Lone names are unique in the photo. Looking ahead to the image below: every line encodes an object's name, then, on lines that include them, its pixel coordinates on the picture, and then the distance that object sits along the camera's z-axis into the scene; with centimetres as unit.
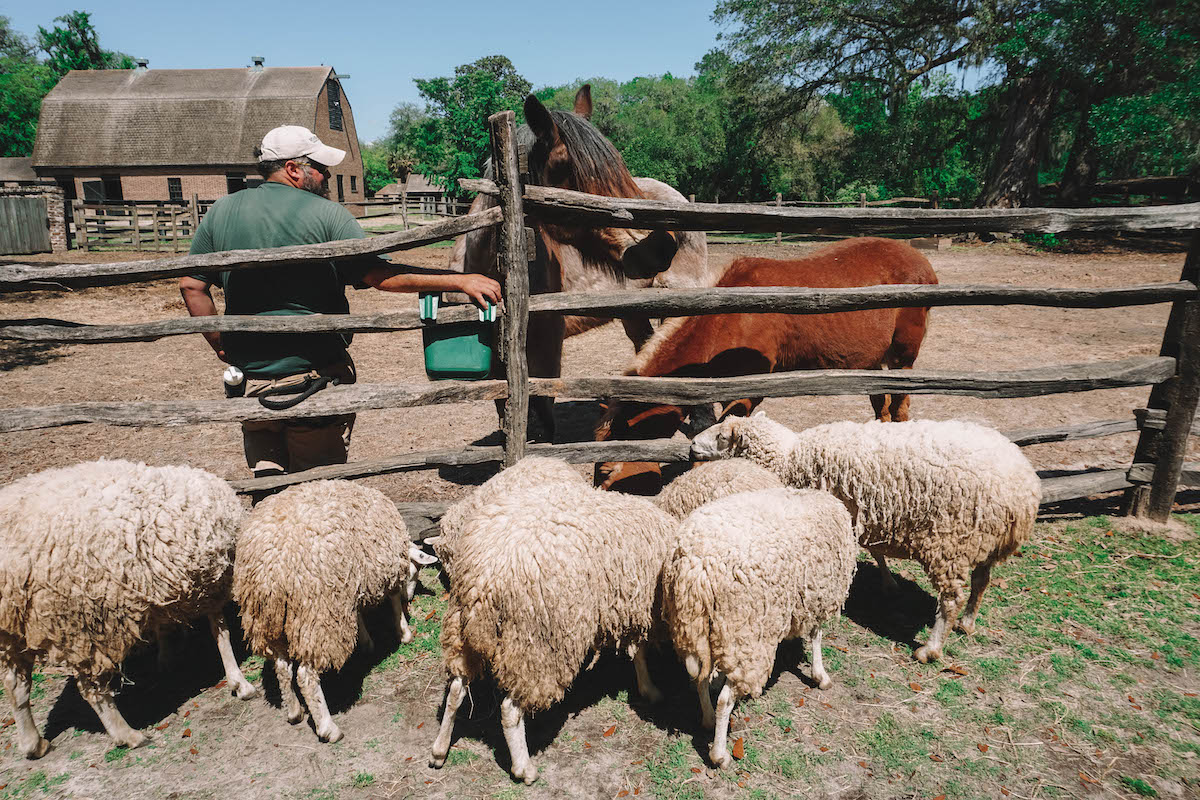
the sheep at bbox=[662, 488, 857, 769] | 312
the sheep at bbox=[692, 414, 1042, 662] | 380
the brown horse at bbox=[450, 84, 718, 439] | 531
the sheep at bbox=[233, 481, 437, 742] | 325
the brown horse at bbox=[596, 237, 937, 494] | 517
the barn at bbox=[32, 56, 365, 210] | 3922
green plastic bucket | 441
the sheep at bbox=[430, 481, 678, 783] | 297
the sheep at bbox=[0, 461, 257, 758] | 314
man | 402
